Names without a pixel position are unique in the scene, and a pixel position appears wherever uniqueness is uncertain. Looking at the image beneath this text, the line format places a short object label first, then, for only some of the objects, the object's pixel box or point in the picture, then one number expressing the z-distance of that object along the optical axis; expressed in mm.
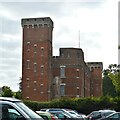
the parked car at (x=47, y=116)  15008
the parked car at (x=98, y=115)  31122
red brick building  75125
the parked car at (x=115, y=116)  22459
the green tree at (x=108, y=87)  97150
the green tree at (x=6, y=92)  55575
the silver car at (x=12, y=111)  7980
